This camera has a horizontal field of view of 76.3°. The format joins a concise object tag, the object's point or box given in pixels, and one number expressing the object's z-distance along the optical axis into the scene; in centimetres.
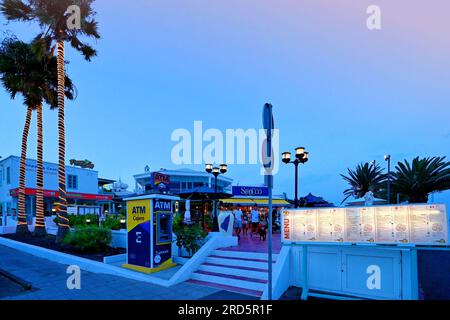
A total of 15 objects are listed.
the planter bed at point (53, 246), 1023
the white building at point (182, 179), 4216
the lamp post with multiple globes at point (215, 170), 1341
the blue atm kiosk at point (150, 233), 841
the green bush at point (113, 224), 1435
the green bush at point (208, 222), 1505
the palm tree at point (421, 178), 1914
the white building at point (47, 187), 2539
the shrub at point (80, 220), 1689
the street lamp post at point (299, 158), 1127
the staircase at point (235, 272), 679
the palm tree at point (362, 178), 3650
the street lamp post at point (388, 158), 2162
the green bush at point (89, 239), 1067
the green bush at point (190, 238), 940
